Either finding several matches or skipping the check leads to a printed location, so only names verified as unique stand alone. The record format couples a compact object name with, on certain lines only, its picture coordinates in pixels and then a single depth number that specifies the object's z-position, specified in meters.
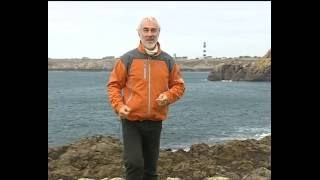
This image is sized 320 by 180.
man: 5.41
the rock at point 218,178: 8.89
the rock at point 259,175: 9.02
